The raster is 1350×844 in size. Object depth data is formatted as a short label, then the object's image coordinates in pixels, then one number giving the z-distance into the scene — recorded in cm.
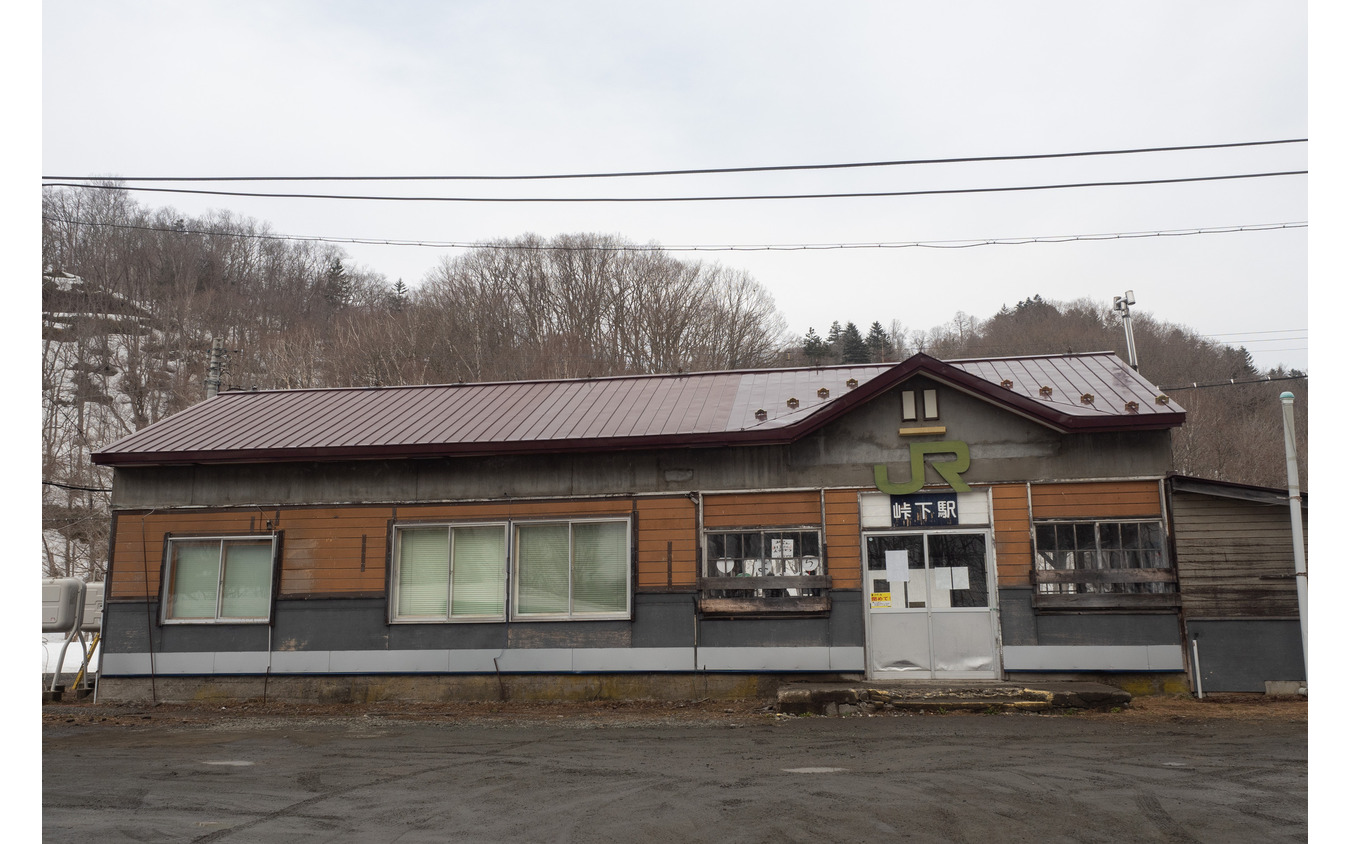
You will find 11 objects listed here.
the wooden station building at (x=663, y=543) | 1336
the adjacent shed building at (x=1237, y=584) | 1284
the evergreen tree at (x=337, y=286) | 5109
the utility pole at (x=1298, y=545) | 1244
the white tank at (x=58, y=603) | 1612
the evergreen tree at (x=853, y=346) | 5562
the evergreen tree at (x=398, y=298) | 4822
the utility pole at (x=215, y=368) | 2145
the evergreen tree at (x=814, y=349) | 5133
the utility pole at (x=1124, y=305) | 2661
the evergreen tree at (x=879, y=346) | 5415
